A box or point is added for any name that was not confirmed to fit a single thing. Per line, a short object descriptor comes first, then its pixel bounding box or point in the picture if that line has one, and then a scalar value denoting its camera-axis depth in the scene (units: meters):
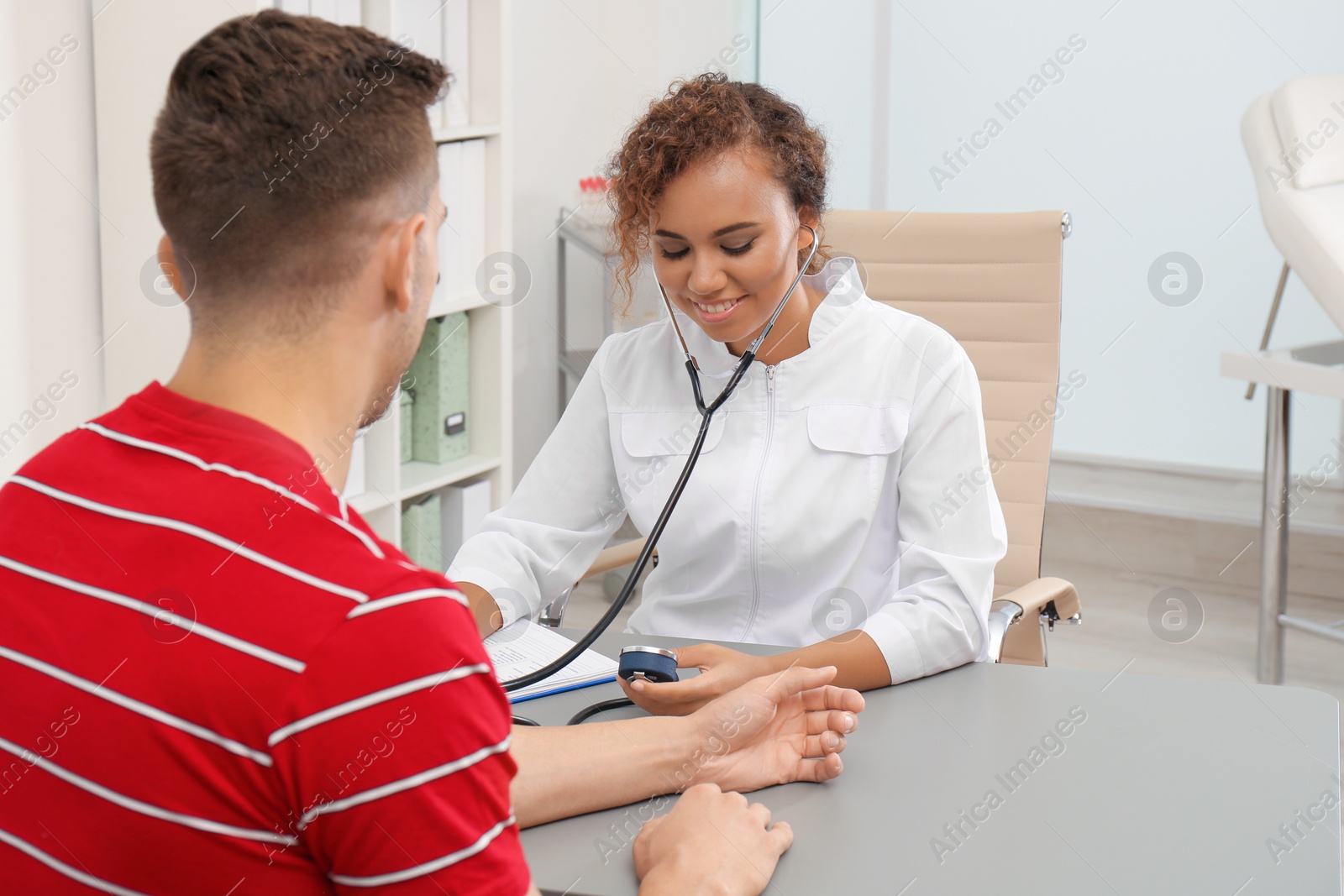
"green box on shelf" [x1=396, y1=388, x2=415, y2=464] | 2.47
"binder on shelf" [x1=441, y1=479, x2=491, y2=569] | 2.55
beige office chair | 1.84
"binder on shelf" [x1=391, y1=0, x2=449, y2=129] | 2.22
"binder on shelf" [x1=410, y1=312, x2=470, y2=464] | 2.47
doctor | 1.35
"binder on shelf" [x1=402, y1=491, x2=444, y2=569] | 2.49
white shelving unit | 1.86
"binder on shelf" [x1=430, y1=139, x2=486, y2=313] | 2.38
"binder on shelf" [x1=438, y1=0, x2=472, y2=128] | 2.37
